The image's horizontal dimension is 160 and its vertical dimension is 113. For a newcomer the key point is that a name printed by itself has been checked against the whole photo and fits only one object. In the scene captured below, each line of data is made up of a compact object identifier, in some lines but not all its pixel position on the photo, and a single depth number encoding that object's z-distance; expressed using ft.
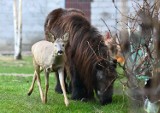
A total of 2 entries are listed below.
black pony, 45.24
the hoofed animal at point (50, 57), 42.70
